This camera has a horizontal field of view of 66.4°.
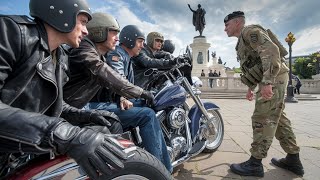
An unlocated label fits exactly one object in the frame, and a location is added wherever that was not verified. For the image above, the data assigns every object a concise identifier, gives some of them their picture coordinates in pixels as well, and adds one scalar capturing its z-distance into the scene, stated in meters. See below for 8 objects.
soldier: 2.58
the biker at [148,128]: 2.20
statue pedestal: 26.14
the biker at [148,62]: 3.24
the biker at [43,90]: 0.95
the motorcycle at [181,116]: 2.58
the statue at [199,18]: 26.55
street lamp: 14.76
